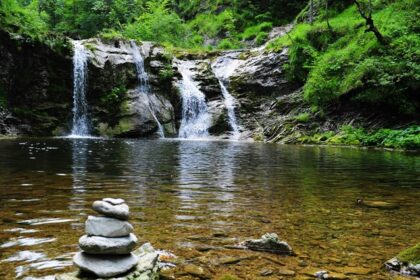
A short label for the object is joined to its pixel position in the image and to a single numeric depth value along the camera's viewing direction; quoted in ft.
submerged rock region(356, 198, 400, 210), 23.55
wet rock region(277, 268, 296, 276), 13.28
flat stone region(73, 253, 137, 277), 11.53
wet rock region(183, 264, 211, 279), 12.98
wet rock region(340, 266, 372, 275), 13.44
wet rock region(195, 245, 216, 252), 15.41
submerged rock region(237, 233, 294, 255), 15.24
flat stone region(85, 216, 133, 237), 12.24
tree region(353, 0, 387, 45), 87.10
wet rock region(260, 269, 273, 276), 13.23
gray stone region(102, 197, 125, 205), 12.39
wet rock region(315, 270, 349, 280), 13.00
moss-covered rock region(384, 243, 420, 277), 13.03
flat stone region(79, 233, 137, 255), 11.80
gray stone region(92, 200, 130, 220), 12.19
